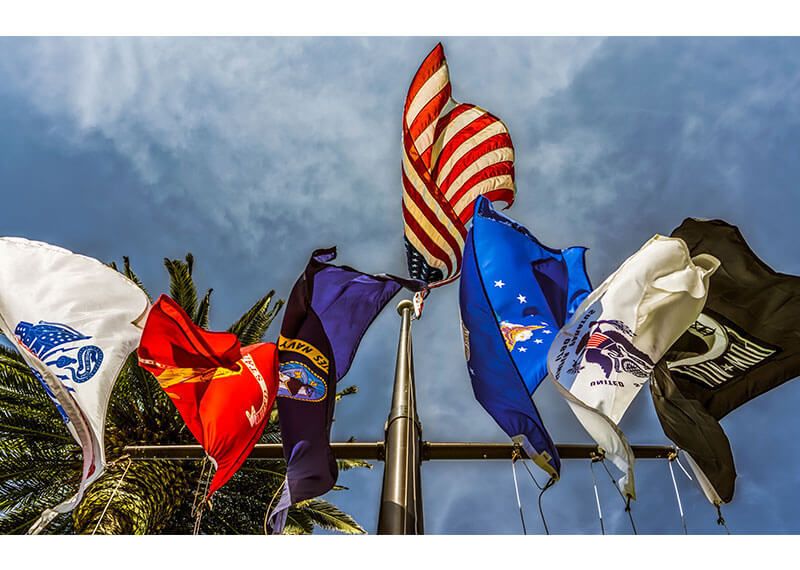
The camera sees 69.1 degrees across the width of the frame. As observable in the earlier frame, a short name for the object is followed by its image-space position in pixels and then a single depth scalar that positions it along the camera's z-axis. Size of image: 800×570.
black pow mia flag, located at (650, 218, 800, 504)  5.00
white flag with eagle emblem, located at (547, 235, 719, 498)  4.43
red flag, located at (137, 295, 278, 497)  5.00
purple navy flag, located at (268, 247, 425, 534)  4.76
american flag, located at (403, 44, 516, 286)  7.94
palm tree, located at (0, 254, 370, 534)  8.60
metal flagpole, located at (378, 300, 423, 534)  3.92
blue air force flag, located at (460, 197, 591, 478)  4.40
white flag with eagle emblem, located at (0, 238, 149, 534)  5.02
